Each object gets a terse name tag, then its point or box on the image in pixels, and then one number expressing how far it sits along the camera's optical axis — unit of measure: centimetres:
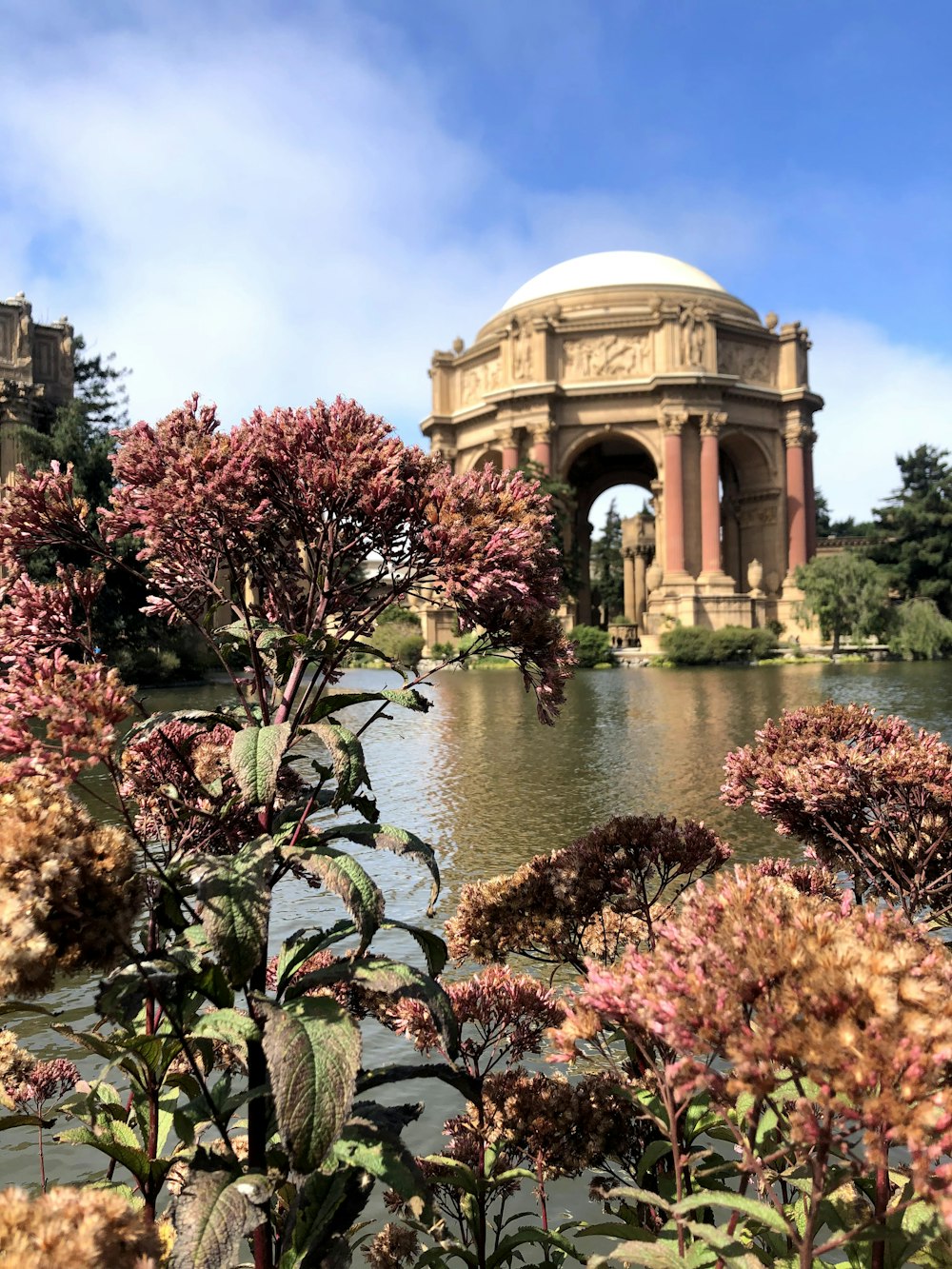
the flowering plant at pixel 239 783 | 192
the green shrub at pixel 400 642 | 4556
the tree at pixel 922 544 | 5244
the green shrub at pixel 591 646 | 4109
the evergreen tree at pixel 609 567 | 8388
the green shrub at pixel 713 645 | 4316
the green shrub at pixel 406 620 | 5600
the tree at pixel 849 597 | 4441
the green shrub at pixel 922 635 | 4266
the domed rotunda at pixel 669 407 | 5256
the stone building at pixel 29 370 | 3441
